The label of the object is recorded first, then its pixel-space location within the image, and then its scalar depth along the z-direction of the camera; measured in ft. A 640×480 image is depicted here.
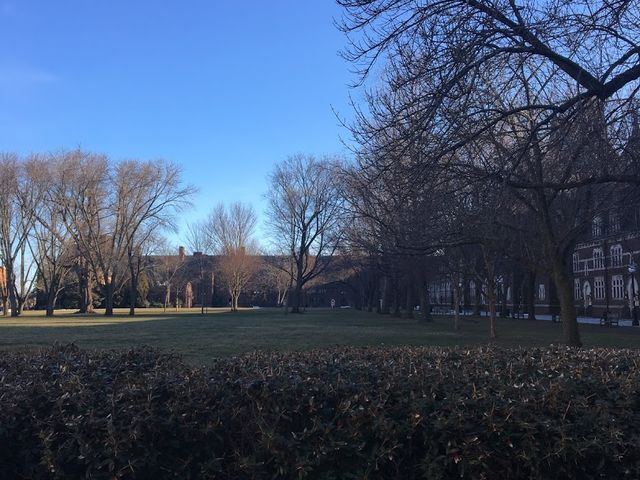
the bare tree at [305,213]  195.21
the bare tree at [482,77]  28.22
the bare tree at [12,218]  187.83
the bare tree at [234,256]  246.47
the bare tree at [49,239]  186.39
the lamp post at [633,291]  134.62
